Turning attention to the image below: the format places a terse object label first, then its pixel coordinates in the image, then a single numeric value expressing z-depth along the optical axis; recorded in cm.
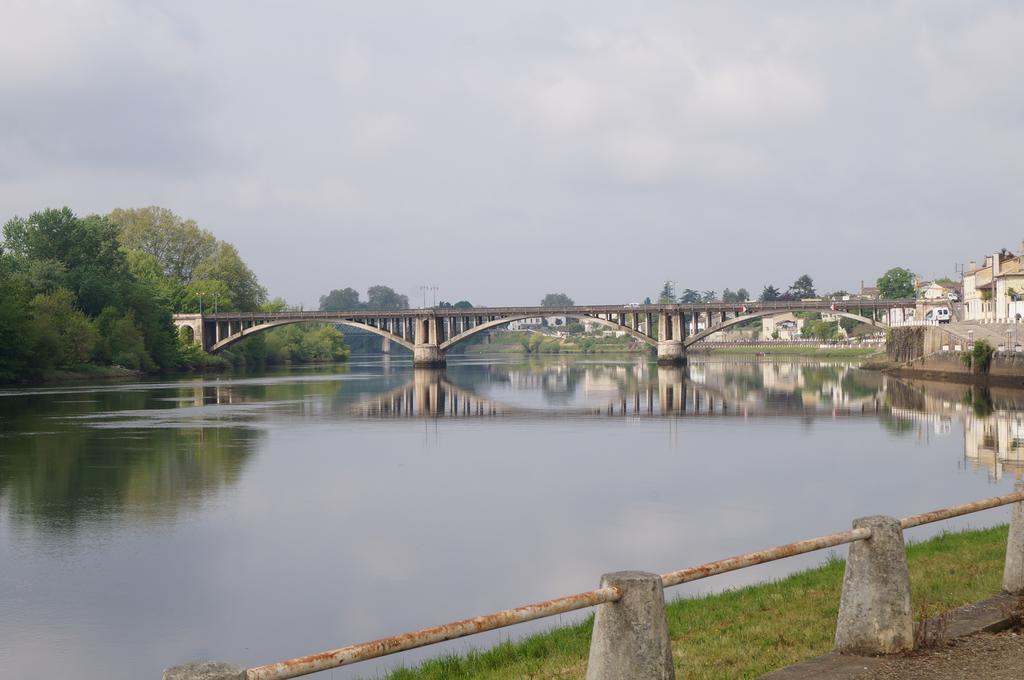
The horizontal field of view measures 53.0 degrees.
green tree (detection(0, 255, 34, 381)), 7131
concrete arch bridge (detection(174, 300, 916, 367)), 11569
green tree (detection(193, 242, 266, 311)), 14100
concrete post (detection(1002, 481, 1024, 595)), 966
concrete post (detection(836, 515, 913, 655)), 793
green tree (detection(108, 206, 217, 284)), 14125
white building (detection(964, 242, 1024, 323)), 8962
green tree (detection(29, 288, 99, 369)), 7831
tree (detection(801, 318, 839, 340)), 18829
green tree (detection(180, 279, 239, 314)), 12694
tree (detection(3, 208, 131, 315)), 9319
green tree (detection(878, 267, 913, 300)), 18638
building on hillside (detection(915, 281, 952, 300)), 16199
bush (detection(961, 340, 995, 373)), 6731
